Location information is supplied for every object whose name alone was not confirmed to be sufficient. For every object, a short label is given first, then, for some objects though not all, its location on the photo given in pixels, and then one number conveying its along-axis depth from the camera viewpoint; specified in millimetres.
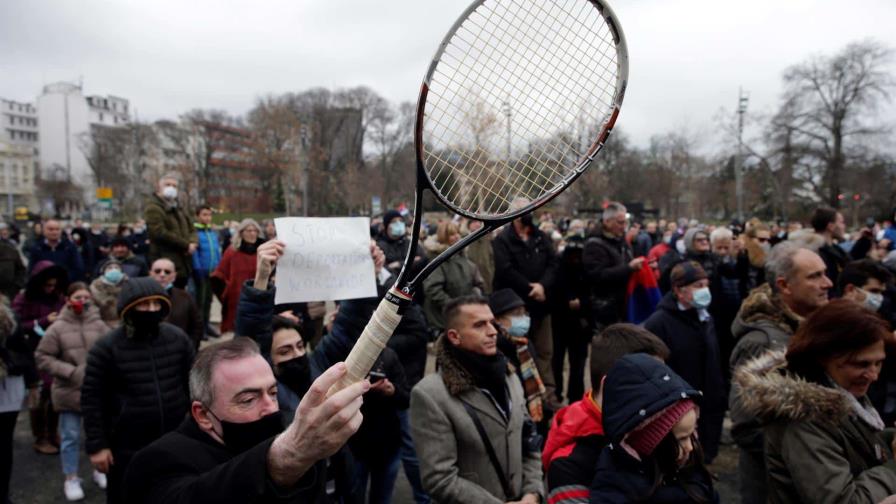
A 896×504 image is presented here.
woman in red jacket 6691
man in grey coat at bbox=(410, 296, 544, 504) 2891
